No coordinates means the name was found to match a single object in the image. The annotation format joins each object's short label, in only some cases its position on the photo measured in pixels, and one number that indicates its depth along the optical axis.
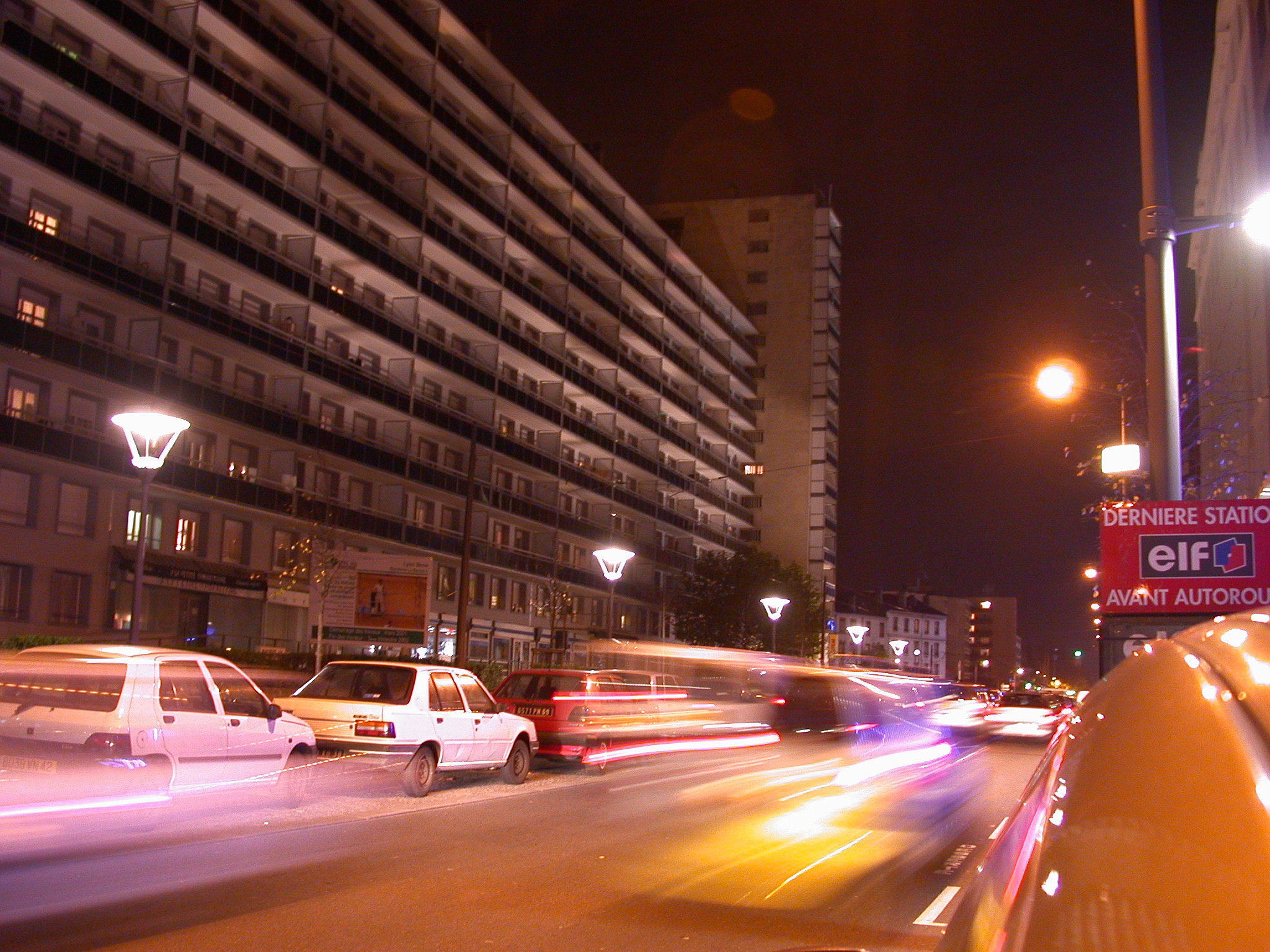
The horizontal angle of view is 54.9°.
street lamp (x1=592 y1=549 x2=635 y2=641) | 33.50
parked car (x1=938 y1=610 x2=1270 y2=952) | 1.15
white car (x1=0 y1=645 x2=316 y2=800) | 10.52
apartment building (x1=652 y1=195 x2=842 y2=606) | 94.00
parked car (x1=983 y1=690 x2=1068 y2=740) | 39.44
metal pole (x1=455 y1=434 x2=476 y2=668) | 32.07
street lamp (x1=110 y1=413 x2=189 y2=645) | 19.09
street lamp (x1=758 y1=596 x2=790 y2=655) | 47.72
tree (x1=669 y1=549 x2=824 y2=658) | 71.25
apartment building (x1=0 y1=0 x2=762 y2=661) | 33.38
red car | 20.30
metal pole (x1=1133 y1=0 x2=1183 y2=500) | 9.53
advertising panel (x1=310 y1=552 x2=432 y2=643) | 34.97
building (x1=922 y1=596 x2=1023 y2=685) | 177.31
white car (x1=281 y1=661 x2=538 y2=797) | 14.92
